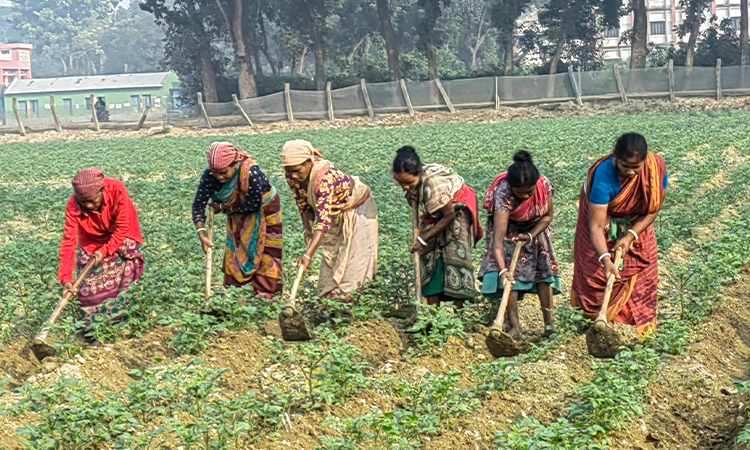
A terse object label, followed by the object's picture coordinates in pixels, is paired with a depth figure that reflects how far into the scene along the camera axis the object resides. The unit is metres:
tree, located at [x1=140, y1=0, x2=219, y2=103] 40.56
